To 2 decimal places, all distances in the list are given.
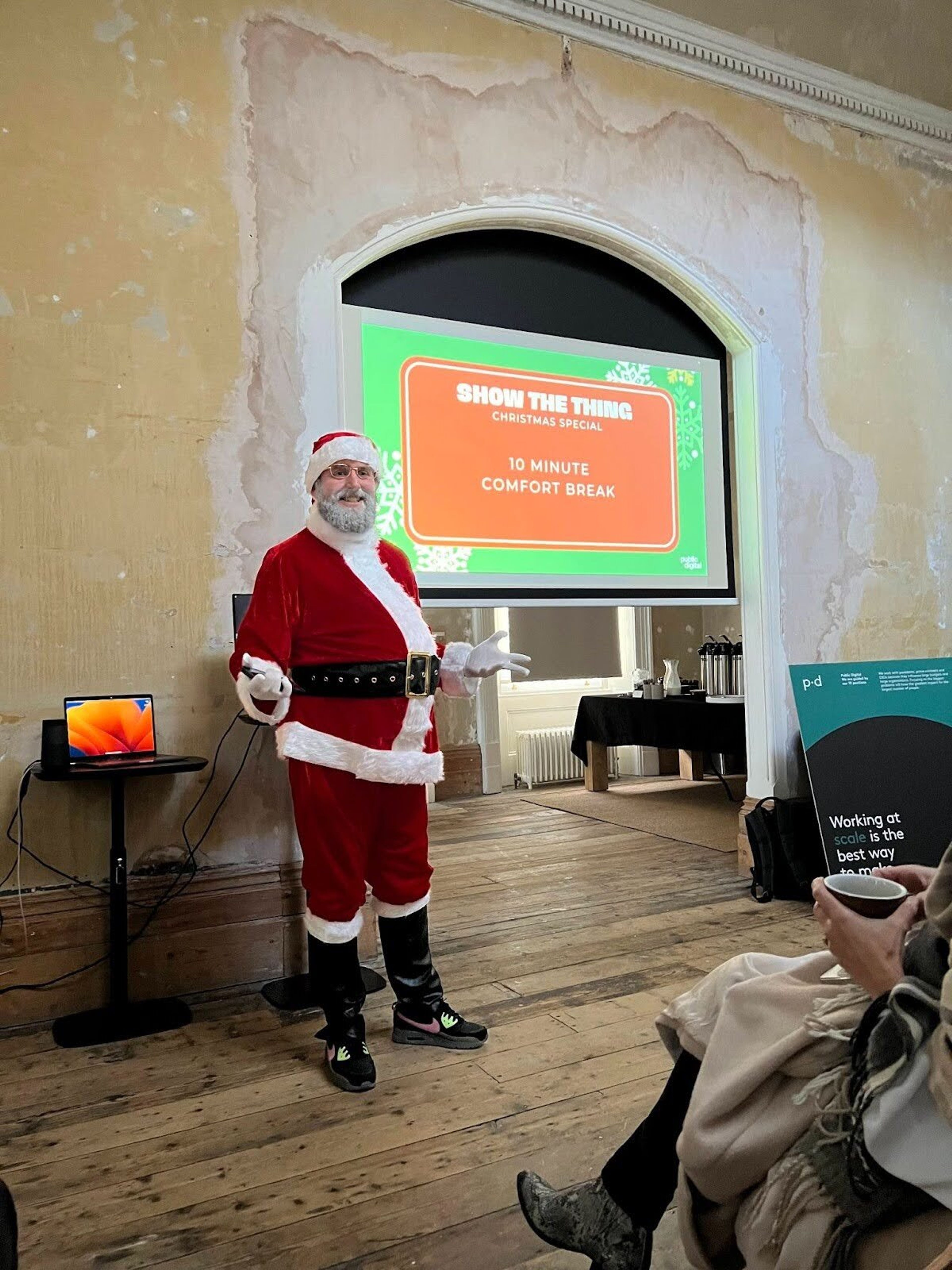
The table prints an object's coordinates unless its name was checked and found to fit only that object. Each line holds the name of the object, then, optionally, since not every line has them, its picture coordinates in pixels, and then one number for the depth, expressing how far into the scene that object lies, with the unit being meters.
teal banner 3.49
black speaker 2.44
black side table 2.41
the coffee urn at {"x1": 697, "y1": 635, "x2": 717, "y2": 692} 5.82
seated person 0.88
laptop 2.46
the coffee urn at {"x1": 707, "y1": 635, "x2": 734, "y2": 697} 5.71
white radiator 6.83
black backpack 3.54
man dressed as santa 2.26
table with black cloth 5.25
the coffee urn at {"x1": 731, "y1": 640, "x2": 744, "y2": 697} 5.75
